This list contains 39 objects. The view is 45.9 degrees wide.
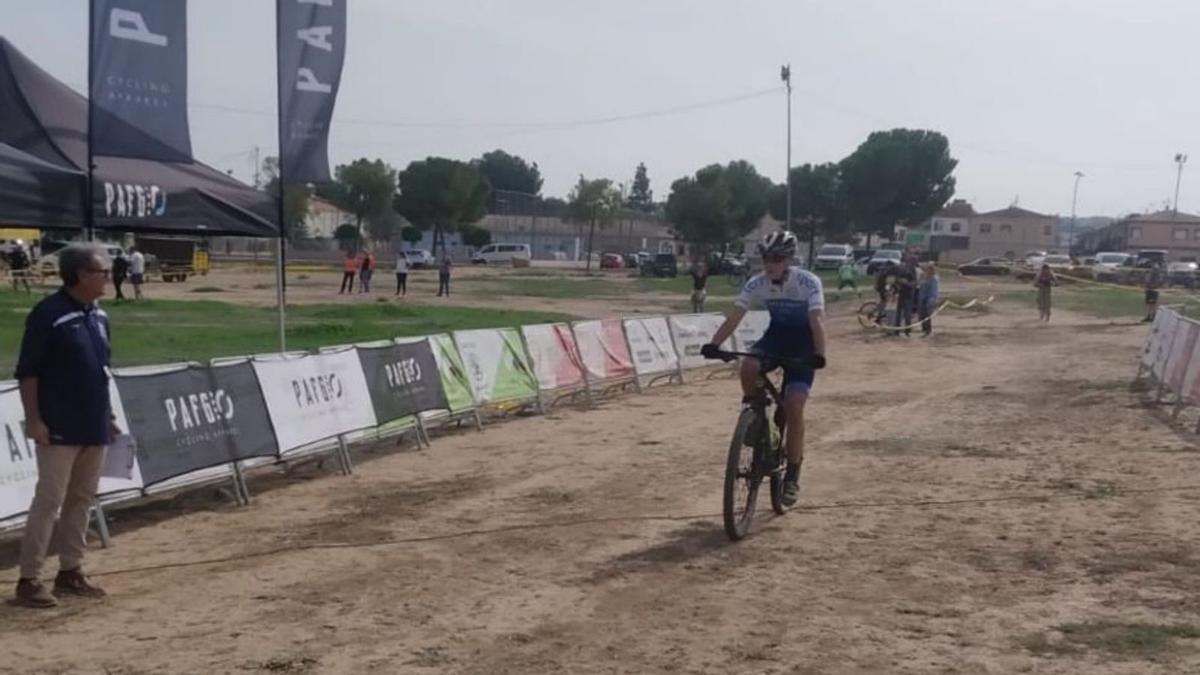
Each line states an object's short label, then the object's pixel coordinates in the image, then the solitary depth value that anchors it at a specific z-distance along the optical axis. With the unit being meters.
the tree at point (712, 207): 99.75
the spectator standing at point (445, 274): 47.50
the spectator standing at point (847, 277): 49.00
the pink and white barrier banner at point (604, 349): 18.02
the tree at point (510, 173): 172.12
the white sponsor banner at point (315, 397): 10.91
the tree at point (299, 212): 90.74
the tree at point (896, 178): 110.31
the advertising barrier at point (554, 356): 16.55
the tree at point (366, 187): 99.88
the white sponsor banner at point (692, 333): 21.47
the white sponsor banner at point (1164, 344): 17.62
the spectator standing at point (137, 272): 39.33
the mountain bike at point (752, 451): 8.57
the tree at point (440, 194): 105.44
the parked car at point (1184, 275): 58.16
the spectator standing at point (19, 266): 40.88
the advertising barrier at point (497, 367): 14.83
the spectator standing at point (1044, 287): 35.75
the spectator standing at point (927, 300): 31.91
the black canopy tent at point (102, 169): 10.42
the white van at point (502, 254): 89.81
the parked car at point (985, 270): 70.94
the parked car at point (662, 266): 73.88
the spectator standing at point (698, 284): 36.16
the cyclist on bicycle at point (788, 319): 8.95
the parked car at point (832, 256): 76.31
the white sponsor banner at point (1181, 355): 15.92
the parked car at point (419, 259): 81.75
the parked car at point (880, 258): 65.38
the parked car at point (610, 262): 89.25
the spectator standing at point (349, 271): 48.42
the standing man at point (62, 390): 7.00
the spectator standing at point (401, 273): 46.03
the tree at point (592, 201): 108.88
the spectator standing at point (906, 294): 31.23
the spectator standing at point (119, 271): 38.19
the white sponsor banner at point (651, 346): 19.77
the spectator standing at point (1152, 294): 35.28
